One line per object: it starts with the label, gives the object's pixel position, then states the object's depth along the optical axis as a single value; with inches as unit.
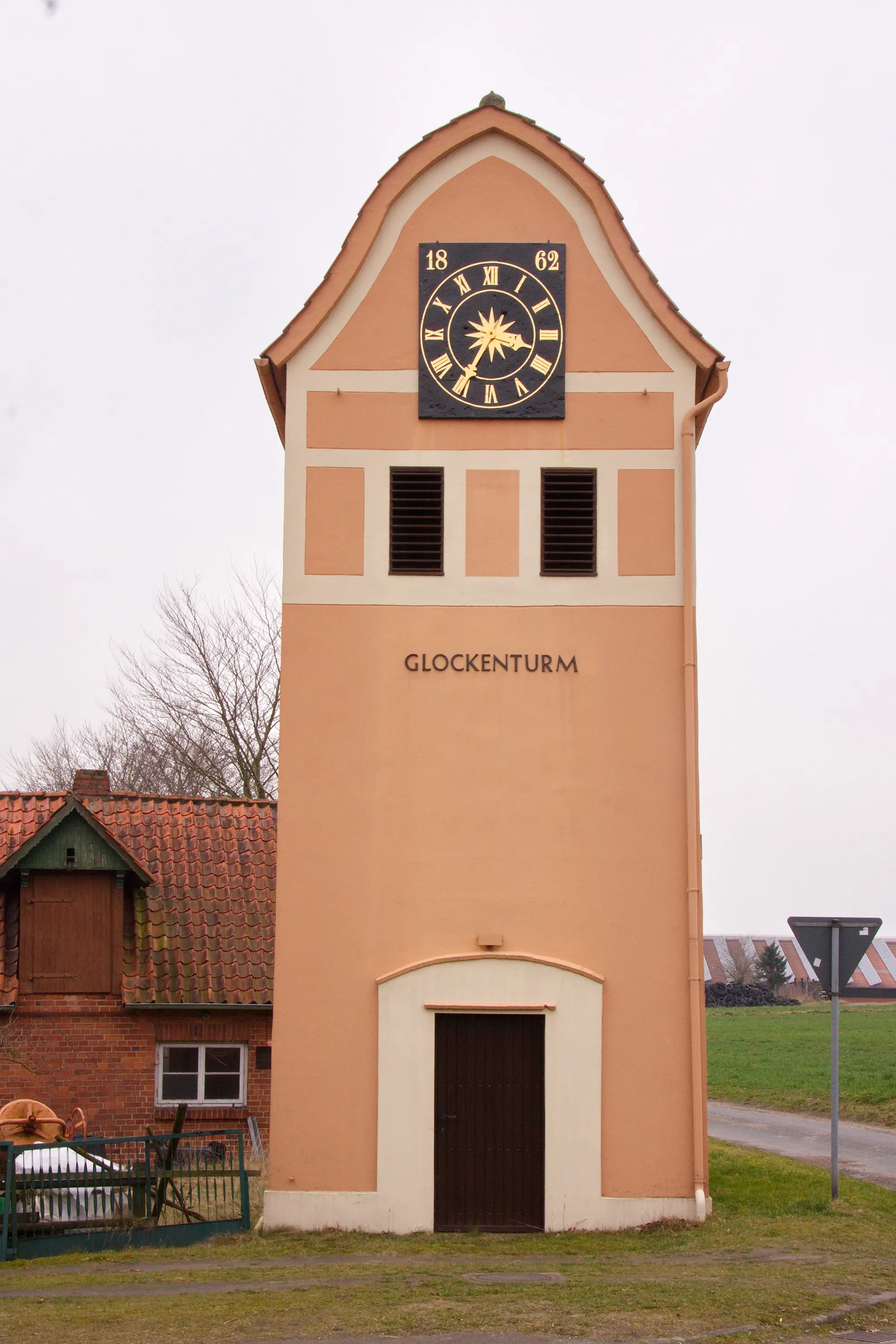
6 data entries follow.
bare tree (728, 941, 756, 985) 3287.4
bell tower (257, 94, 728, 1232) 571.2
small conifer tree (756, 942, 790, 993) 3129.9
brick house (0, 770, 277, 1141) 837.2
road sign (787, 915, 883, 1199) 584.1
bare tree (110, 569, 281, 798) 1494.8
